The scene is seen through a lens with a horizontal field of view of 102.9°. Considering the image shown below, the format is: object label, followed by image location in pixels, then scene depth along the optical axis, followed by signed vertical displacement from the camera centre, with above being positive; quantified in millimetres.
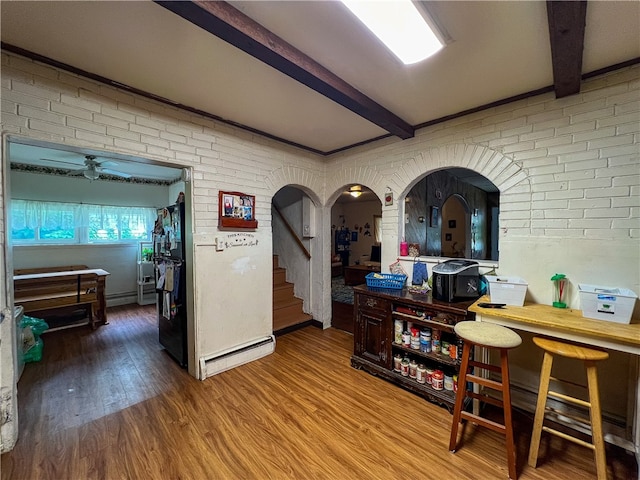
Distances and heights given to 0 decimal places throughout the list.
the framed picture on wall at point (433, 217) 4855 +376
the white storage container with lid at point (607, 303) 1552 -418
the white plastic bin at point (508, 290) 1898 -407
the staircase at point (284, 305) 3684 -1042
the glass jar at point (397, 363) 2359 -1180
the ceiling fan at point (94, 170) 3338 +1082
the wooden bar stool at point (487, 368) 1473 -855
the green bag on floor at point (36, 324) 3034 -1071
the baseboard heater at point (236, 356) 2498 -1262
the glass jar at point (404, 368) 2312 -1197
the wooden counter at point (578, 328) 1407 -549
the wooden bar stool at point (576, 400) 1379 -916
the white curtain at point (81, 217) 4242 +374
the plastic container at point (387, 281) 2553 -451
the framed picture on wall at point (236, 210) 2588 +283
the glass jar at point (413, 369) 2255 -1181
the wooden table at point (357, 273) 5488 -823
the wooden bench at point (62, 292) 3445 -795
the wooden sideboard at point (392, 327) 2053 -855
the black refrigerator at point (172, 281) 2629 -480
